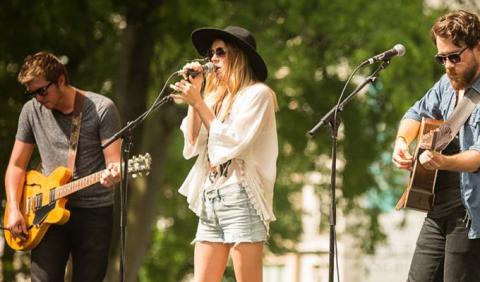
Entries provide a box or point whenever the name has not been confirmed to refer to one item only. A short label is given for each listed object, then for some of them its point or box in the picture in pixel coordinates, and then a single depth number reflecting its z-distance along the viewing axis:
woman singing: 13.76
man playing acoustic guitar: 12.49
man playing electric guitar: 15.09
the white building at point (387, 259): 53.13
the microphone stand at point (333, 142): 13.44
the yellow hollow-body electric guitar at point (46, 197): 14.80
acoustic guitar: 12.95
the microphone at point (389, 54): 13.54
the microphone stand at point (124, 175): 13.90
